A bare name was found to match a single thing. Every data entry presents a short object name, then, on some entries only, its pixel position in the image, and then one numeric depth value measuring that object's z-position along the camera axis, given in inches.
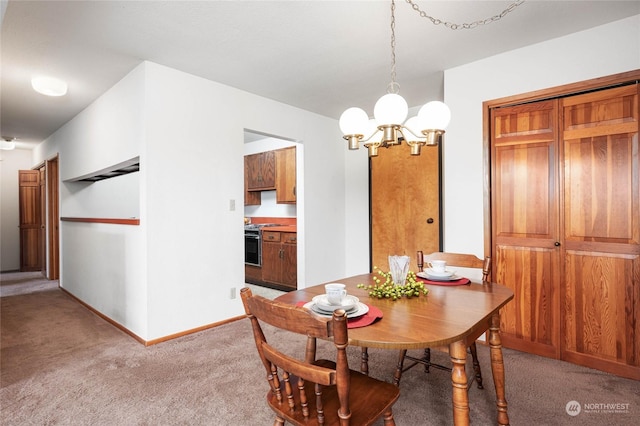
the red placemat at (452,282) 73.2
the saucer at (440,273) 74.8
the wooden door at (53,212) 210.7
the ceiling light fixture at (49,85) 117.0
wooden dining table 42.4
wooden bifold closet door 87.4
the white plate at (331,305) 50.2
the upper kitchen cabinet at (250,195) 228.7
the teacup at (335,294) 50.4
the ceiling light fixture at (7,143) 207.7
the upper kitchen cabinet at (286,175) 194.9
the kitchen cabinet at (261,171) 208.2
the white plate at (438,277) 74.2
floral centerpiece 61.1
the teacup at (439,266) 76.3
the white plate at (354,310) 48.9
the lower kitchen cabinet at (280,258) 179.5
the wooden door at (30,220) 252.2
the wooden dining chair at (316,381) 37.0
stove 199.9
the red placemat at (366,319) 46.2
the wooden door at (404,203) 155.3
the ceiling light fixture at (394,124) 67.6
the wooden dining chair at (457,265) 77.4
